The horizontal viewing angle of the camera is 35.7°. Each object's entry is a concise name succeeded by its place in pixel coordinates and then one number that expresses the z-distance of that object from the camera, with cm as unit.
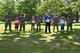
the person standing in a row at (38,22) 1262
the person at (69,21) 1148
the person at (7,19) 1090
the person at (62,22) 1113
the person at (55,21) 1155
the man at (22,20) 1141
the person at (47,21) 1075
